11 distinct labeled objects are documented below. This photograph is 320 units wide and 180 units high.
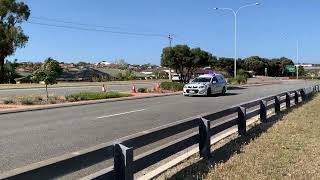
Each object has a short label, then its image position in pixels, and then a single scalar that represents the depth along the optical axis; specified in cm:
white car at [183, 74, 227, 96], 1998
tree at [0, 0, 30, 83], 3773
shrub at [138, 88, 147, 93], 2227
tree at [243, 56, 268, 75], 8354
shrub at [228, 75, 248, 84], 3506
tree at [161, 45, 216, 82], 3280
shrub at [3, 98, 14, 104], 1452
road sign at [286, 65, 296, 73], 8395
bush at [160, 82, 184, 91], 2422
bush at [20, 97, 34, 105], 1435
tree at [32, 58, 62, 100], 1561
